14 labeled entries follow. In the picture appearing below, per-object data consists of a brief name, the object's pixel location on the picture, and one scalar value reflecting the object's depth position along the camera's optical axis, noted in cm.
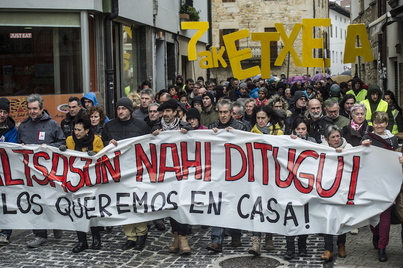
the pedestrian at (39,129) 944
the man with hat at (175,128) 868
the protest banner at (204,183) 817
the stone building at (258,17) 5344
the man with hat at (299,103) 1210
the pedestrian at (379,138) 843
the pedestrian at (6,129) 942
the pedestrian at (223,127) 869
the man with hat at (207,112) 1190
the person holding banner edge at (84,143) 892
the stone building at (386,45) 2145
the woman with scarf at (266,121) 913
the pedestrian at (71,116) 1038
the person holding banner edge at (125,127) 929
